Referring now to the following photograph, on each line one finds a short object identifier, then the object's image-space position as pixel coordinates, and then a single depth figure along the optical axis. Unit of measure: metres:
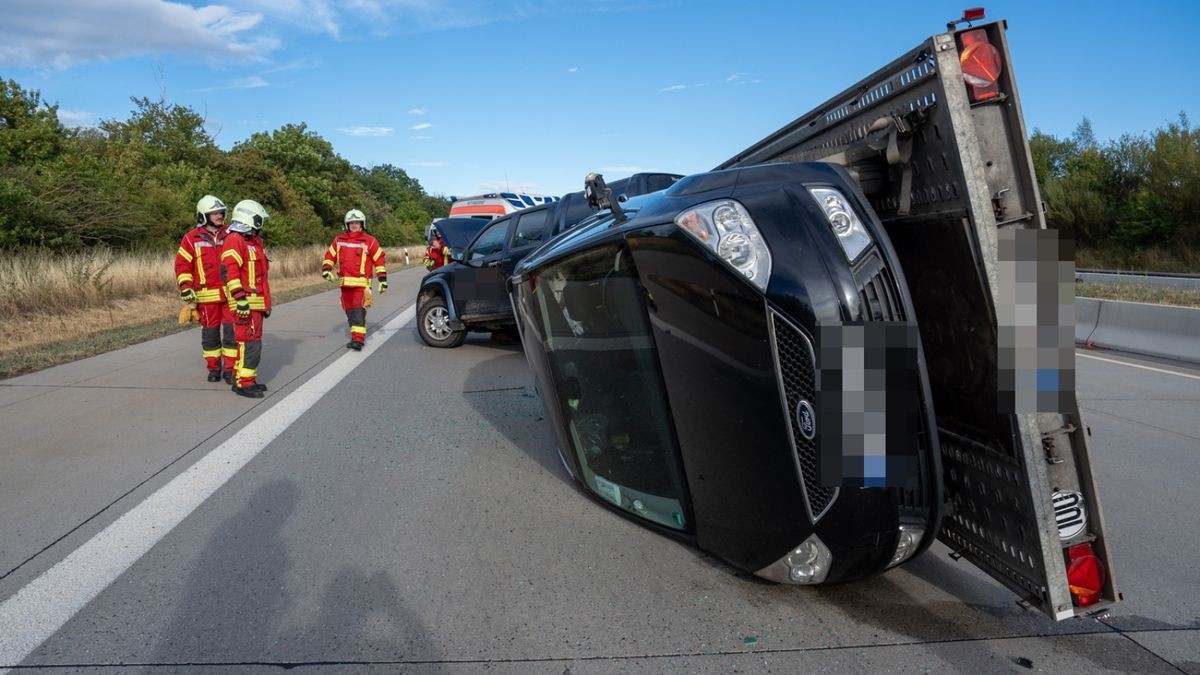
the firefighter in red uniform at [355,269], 10.84
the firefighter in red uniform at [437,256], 15.57
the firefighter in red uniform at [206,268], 8.37
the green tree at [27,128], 21.84
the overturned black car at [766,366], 2.44
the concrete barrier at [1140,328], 10.31
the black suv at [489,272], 9.79
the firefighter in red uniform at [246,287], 7.61
